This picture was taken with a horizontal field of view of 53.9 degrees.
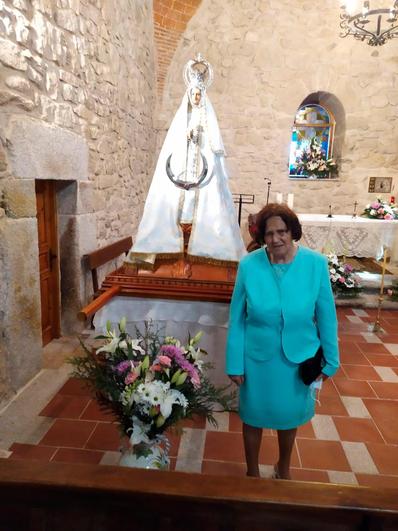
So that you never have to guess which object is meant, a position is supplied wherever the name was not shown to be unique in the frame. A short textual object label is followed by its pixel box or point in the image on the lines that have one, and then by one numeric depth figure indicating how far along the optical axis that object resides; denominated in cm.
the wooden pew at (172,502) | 89
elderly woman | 182
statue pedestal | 282
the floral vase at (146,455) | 168
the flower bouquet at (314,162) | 867
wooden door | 383
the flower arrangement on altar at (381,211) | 710
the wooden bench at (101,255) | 425
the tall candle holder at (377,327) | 470
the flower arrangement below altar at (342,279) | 545
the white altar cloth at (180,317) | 289
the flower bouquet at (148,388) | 157
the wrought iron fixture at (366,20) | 527
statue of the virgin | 305
